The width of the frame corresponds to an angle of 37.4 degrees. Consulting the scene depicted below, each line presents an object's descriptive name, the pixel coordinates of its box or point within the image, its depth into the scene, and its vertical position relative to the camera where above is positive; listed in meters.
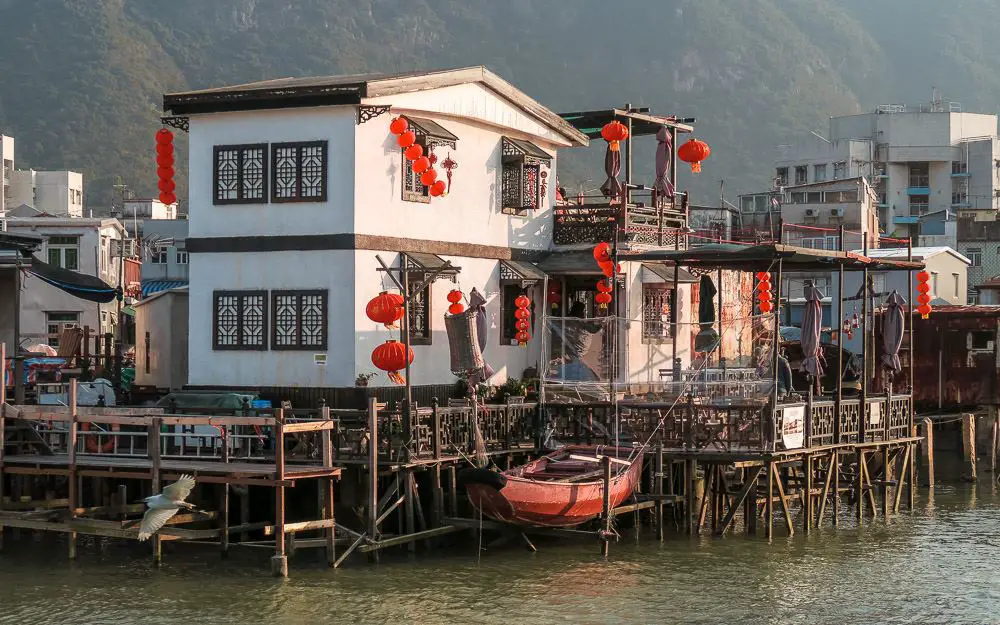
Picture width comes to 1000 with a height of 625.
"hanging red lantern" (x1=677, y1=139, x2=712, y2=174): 34.09 +4.75
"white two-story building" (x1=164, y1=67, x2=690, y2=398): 30.66 +2.81
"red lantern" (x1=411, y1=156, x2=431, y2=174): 30.69 +3.96
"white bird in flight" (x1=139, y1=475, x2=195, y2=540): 25.00 -2.59
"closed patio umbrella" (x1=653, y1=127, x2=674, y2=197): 37.34 +4.74
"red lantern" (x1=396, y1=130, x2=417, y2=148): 30.67 +4.49
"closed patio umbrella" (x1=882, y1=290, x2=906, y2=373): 35.44 +0.65
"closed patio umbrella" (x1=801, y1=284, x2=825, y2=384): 32.31 +0.63
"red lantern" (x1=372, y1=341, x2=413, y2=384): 28.47 -0.03
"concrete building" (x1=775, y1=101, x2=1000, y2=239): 95.38 +12.83
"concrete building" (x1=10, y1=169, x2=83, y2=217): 90.25 +10.02
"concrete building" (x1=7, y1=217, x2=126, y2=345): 55.44 +3.55
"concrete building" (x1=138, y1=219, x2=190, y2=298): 65.75 +4.27
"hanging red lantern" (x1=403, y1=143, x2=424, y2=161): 30.41 +4.18
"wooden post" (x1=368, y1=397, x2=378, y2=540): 26.17 -2.03
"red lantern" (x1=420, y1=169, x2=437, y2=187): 31.06 +3.74
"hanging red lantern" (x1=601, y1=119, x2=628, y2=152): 34.84 +5.30
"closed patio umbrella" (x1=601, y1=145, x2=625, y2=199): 36.91 +4.58
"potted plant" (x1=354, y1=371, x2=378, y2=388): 30.44 -0.53
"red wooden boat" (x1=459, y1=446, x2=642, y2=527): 26.50 -2.47
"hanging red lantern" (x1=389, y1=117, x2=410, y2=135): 30.53 +4.74
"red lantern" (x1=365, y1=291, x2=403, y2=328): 28.02 +0.88
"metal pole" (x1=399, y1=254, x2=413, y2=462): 26.91 -0.68
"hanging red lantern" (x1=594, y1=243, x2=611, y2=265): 32.75 +2.26
